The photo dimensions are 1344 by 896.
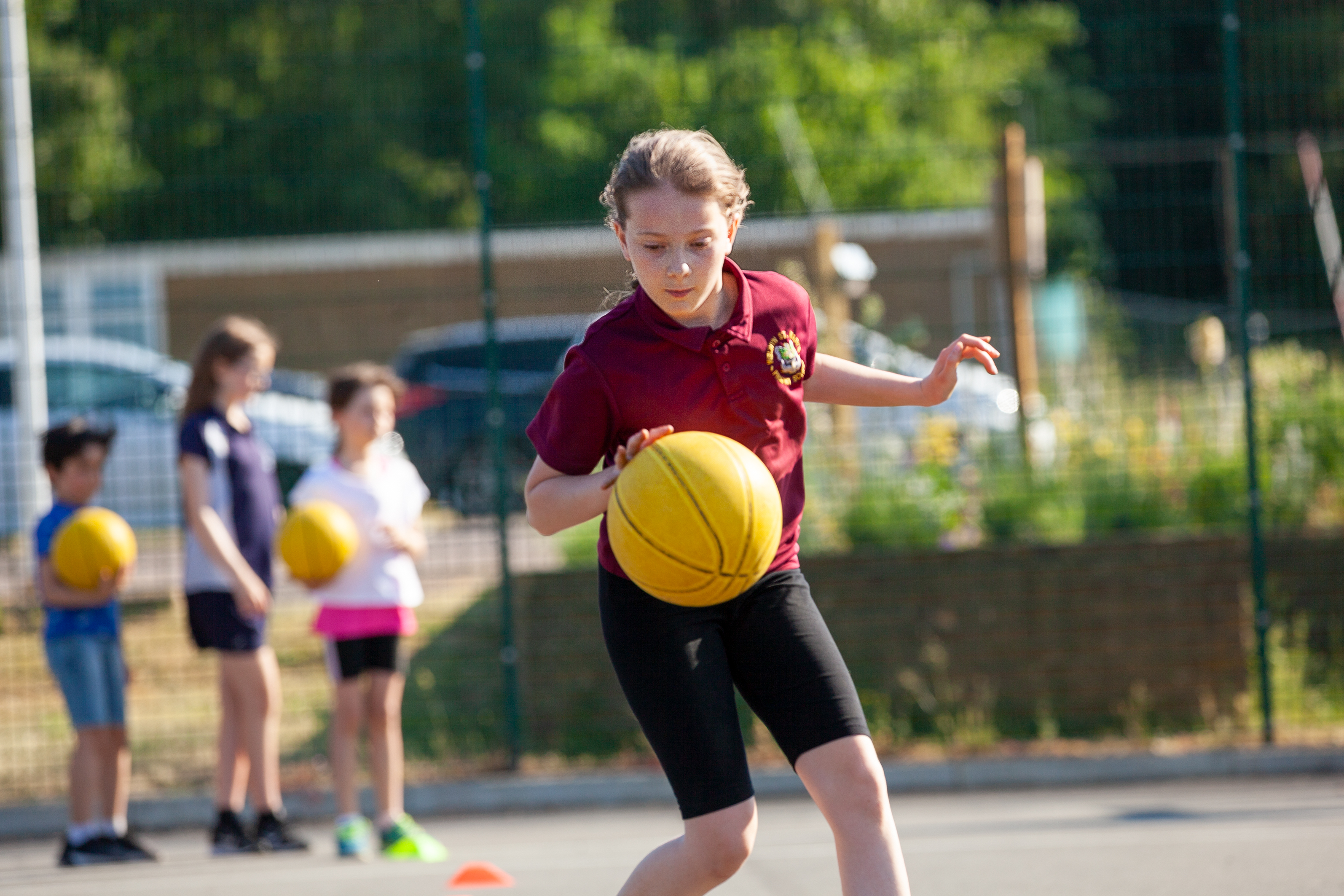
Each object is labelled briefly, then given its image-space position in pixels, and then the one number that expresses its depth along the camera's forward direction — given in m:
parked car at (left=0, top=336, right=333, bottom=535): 14.42
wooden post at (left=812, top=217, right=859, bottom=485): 15.45
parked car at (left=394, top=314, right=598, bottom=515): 14.54
